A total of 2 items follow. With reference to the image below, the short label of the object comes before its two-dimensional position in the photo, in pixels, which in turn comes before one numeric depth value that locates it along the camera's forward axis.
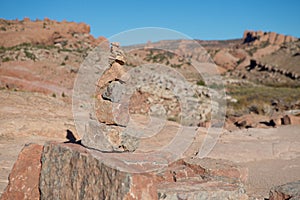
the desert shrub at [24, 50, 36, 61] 27.31
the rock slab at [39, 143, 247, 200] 3.72
